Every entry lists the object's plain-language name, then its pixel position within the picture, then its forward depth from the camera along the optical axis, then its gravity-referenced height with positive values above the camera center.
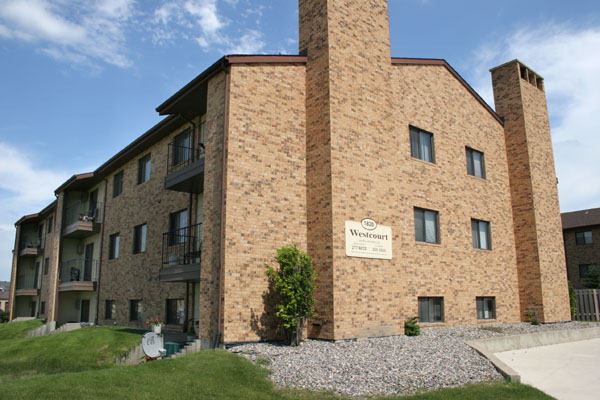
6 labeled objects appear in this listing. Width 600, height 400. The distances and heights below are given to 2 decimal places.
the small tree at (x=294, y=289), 11.89 +0.04
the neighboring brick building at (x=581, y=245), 38.27 +3.58
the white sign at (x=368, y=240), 13.12 +1.43
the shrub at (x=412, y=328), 14.23 -1.13
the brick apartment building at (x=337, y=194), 12.77 +3.30
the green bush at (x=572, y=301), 21.95 -0.54
